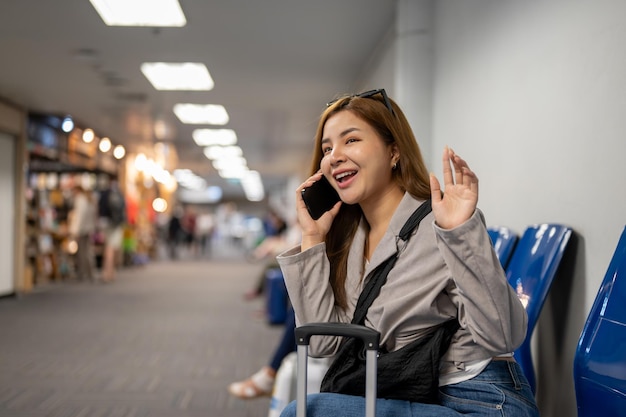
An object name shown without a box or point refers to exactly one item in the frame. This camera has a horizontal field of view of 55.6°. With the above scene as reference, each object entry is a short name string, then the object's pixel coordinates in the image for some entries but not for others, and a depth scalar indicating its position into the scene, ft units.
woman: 3.92
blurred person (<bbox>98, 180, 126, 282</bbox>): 31.76
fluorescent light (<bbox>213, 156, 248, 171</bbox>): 46.21
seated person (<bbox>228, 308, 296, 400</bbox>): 9.96
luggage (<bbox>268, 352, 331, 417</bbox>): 7.59
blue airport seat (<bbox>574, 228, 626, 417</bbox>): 4.49
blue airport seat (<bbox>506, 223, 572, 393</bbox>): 6.48
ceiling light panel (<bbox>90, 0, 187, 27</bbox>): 13.61
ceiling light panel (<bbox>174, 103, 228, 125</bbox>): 26.39
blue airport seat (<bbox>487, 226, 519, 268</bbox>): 8.07
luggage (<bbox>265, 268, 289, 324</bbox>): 18.65
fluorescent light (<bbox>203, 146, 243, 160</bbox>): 40.07
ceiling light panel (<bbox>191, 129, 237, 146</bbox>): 33.19
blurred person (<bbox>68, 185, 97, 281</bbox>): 30.35
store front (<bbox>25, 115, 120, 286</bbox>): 28.35
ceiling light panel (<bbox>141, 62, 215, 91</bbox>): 19.61
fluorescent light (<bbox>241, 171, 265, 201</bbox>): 64.39
